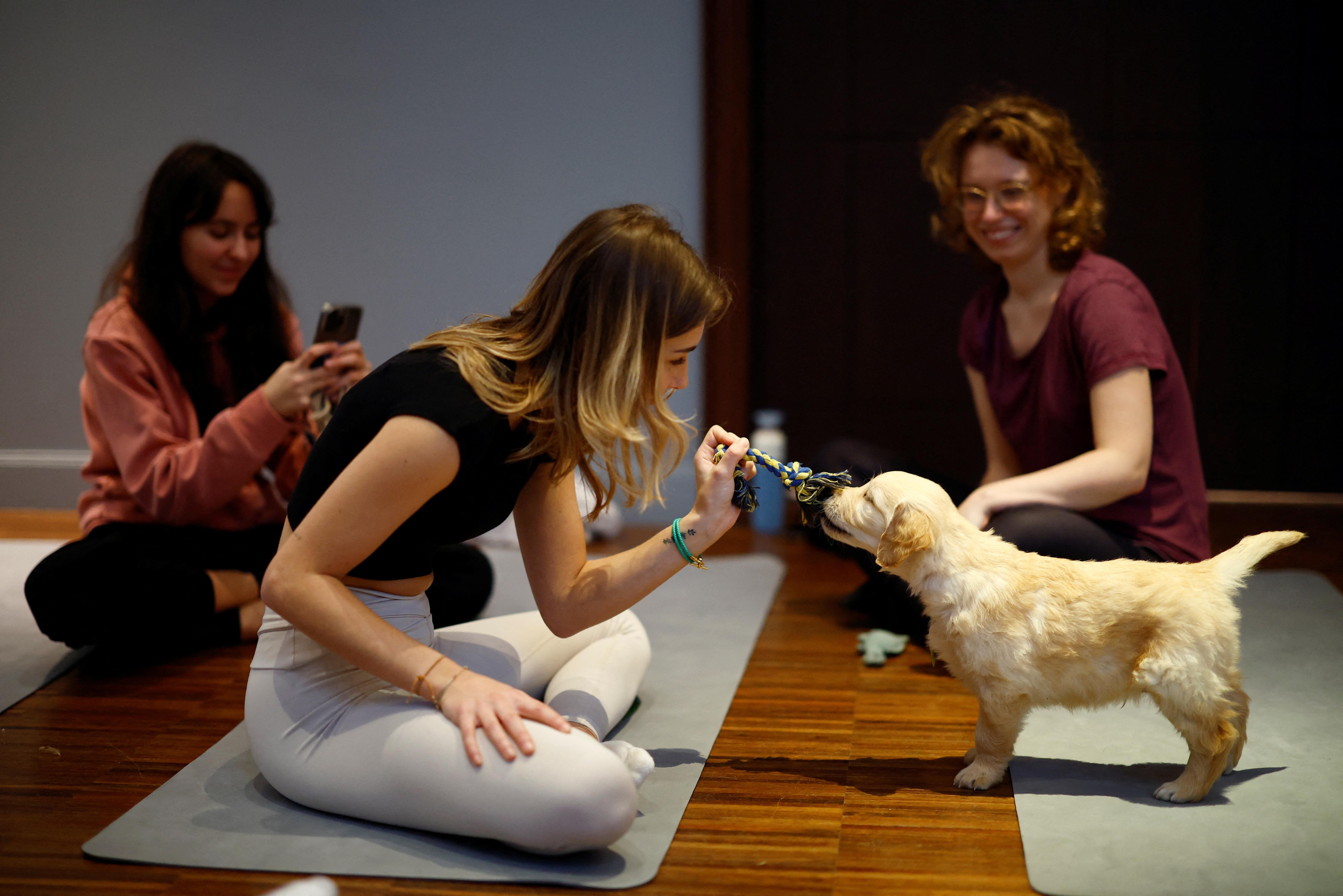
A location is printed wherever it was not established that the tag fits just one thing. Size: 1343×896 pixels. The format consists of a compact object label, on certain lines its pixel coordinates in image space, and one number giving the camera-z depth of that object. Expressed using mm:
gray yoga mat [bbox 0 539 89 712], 2471
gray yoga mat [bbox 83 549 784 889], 1653
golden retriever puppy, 1780
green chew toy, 2664
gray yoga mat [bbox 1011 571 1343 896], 1638
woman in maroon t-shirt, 2365
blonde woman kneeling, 1592
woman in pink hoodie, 2576
